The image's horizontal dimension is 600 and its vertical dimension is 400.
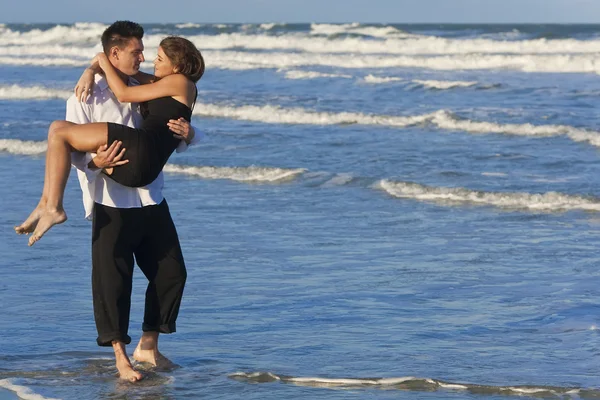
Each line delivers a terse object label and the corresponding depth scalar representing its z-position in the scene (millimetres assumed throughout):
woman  9812
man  10203
